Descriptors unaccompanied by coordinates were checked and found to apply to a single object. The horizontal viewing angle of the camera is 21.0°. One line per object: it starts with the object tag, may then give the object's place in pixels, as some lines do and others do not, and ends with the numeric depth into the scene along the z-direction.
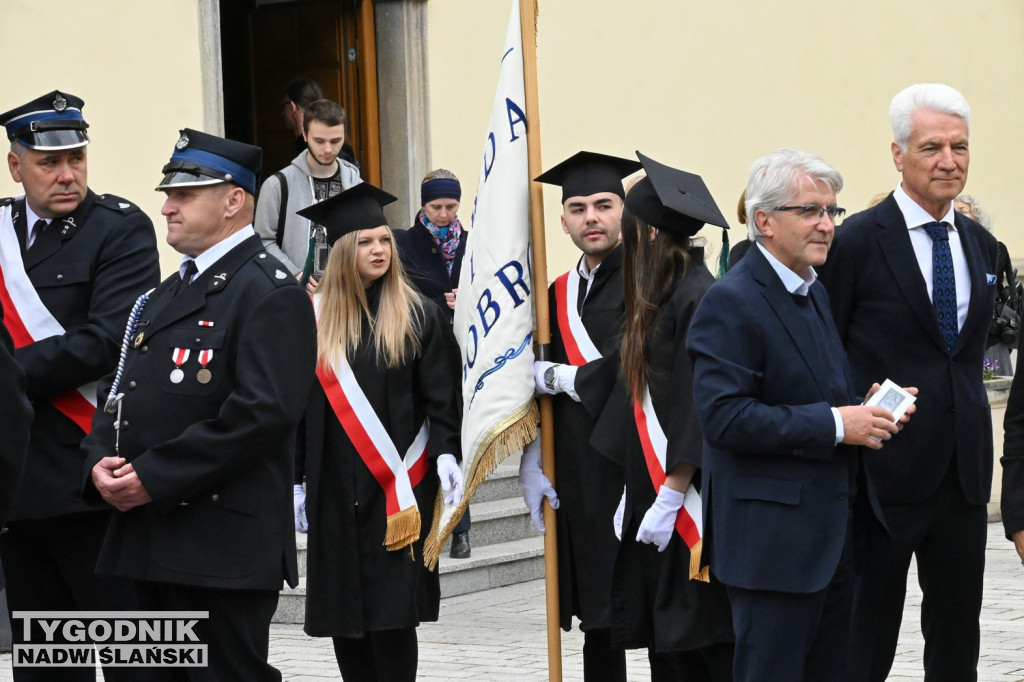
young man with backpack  13.67
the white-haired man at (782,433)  7.07
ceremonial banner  9.12
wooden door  18.64
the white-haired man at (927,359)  8.21
